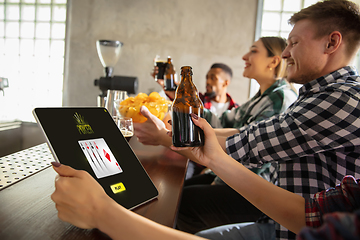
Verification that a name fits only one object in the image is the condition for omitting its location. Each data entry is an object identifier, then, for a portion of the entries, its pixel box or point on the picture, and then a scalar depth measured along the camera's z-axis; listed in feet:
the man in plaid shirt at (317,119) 2.70
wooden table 1.35
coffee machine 6.57
